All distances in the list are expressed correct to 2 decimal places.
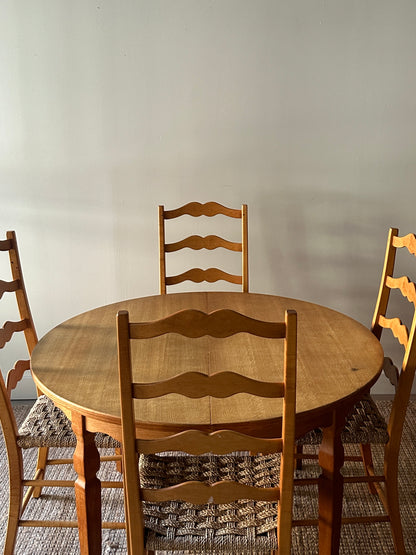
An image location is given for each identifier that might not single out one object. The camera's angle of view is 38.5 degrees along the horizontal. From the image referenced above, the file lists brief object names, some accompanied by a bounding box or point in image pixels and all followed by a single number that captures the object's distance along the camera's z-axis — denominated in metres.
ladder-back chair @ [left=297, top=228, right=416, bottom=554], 1.90
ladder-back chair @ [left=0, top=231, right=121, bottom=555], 1.94
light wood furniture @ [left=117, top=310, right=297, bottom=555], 1.30
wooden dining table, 1.55
